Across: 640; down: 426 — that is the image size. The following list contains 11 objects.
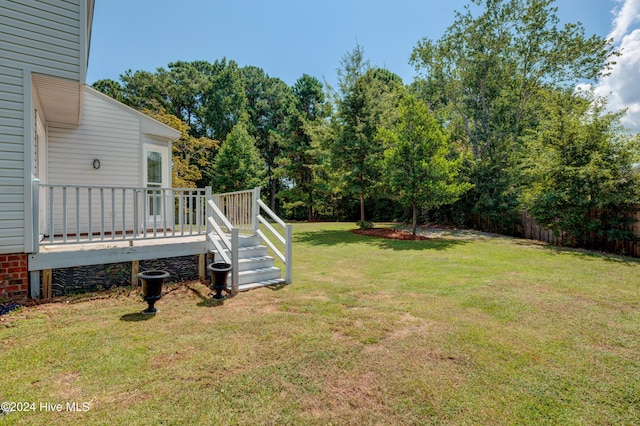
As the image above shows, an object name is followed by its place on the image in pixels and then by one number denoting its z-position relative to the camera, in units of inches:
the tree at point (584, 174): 365.4
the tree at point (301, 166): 927.3
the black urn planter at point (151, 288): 161.2
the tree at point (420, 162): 467.8
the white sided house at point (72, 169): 166.2
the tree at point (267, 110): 1196.2
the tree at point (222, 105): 1158.0
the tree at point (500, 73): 622.2
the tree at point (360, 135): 567.5
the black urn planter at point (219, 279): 186.9
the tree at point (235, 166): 950.4
